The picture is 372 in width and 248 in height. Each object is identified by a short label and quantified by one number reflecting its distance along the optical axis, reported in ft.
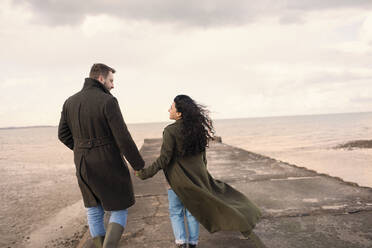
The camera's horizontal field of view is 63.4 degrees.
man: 8.25
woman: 9.14
